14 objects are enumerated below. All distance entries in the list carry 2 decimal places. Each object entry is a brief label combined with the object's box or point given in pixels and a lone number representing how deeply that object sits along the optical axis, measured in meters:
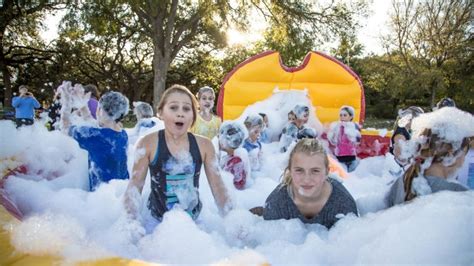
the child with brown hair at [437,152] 1.71
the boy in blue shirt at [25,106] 5.33
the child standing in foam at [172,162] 2.01
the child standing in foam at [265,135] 5.16
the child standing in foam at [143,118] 4.36
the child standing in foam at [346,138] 4.62
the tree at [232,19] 9.98
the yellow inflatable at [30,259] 1.33
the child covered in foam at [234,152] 3.04
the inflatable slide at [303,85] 5.60
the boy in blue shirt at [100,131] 2.44
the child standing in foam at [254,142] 3.56
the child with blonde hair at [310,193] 1.83
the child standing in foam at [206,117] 4.04
